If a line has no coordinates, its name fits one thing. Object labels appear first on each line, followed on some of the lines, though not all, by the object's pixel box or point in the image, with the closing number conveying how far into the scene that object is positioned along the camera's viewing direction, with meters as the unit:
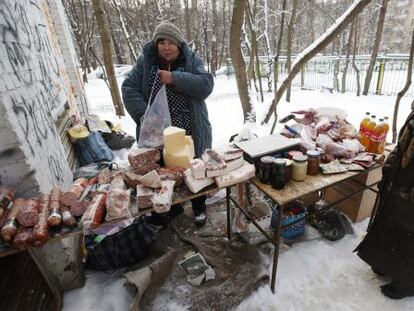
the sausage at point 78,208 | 1.68
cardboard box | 2.67
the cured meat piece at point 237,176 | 1.93
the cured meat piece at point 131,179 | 1.92
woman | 2.37
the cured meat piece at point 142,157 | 2.02
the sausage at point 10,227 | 1.45
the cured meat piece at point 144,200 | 1.74
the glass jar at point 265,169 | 2.02
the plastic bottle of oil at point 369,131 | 2.31
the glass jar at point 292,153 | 2.10
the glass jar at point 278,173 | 1.95
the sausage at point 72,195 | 1.73
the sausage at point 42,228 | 1.47
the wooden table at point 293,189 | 1.88
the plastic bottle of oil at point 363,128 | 2.38
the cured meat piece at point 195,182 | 1.88
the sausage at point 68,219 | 1.59
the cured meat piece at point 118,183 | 1.91
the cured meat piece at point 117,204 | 1.63
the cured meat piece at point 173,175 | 1.96
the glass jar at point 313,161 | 2.09
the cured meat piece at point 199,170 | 1.90
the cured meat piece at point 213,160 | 1.93
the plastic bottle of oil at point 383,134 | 2.23
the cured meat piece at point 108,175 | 2.05
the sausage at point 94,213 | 1.54
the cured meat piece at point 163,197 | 1.70
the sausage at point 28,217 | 1.55
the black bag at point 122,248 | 2.37
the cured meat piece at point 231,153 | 2.05
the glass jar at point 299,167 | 2.00
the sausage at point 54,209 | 1.56
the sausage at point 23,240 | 1.45
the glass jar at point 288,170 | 2.05
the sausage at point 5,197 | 1.63
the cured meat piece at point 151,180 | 1.83
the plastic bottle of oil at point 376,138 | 2.26
